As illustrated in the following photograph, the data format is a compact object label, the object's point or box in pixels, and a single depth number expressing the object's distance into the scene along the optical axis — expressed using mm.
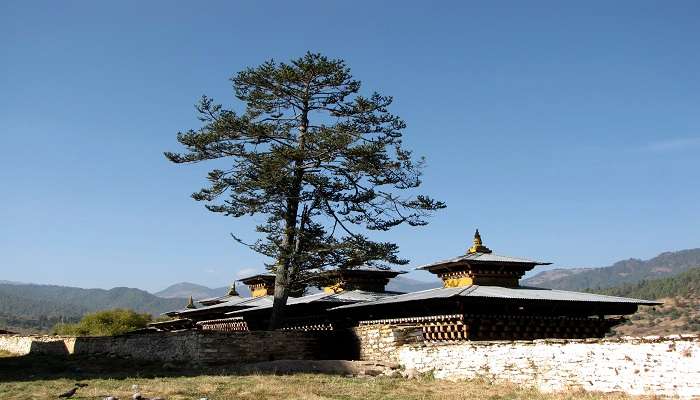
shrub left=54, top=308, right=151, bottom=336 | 52188
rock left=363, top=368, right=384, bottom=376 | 18234
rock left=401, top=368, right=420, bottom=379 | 17583
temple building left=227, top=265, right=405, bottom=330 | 29188
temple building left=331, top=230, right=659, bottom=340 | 22578
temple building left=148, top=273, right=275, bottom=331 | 34250
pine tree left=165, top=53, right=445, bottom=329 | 25000
